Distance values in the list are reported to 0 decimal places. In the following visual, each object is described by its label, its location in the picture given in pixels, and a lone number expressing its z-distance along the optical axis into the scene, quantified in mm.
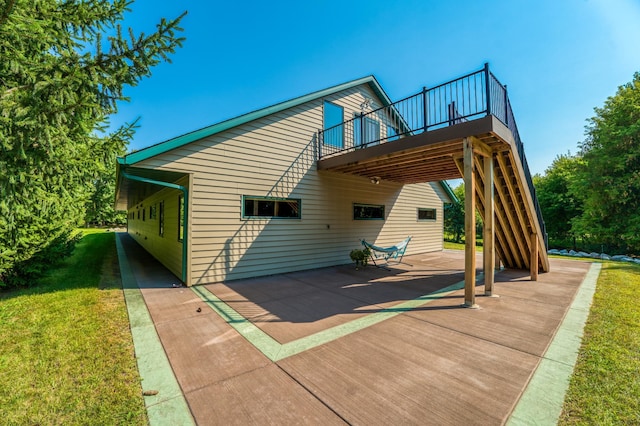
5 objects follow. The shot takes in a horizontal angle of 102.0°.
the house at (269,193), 5926
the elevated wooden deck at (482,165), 4898
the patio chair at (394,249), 7672
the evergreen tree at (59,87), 2635
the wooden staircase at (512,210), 5648
